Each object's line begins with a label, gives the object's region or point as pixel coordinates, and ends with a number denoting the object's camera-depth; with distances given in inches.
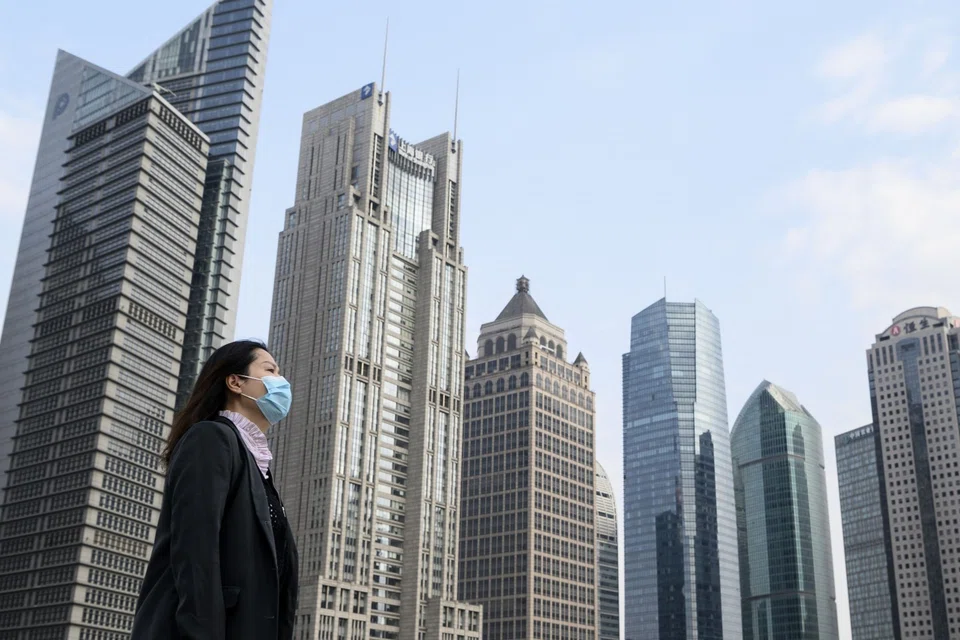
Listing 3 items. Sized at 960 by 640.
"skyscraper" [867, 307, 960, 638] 6978.4
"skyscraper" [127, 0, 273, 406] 4525.1
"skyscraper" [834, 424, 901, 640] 7130.9
